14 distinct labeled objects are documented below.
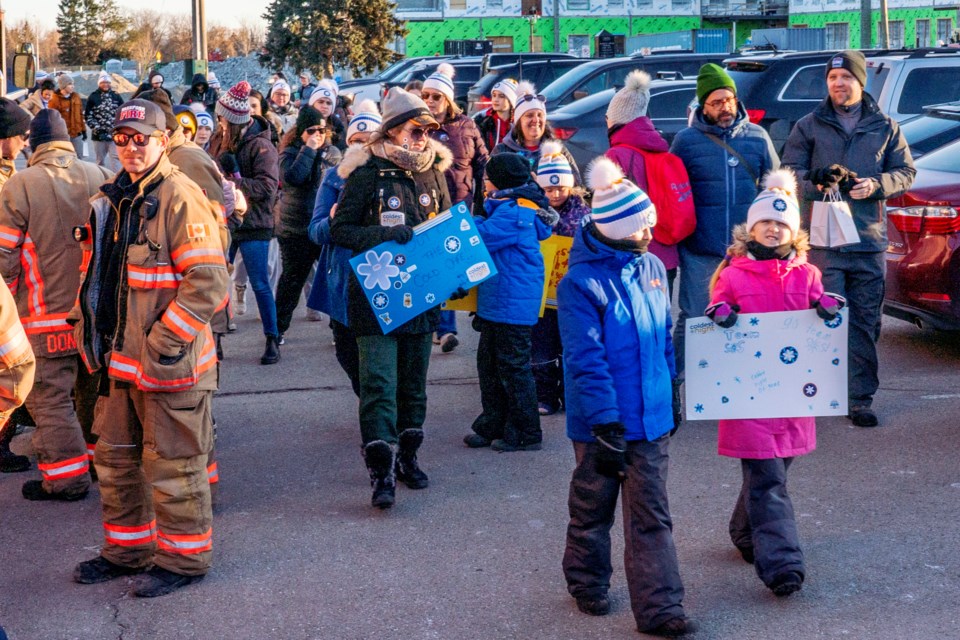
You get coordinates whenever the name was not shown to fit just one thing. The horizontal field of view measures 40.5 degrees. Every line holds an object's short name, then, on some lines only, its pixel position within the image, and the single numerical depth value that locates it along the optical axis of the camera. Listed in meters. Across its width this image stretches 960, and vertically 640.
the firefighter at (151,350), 4.96
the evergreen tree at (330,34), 49.47
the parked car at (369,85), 32.06
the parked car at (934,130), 10.55
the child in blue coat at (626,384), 4.56
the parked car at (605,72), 18.33
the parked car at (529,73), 20.03
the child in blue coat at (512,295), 6.90
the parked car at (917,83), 13.34
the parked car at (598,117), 15.65
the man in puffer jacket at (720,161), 7.33
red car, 8.45
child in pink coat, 4.91
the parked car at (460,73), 28.55
